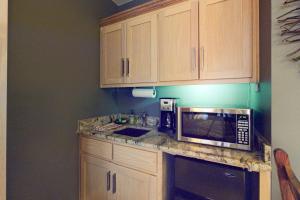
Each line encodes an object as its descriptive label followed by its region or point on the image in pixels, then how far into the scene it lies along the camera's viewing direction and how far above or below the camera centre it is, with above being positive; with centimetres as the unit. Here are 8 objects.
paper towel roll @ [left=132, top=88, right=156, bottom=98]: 202 +8
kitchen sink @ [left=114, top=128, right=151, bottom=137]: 189 -32
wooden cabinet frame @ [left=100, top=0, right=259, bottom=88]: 131 +45
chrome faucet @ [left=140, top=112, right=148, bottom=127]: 224 -20
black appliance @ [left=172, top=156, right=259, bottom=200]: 114 -51
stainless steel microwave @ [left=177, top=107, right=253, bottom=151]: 122 -18
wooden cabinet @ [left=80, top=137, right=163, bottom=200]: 151 -64
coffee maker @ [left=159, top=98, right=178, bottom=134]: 178 -13
